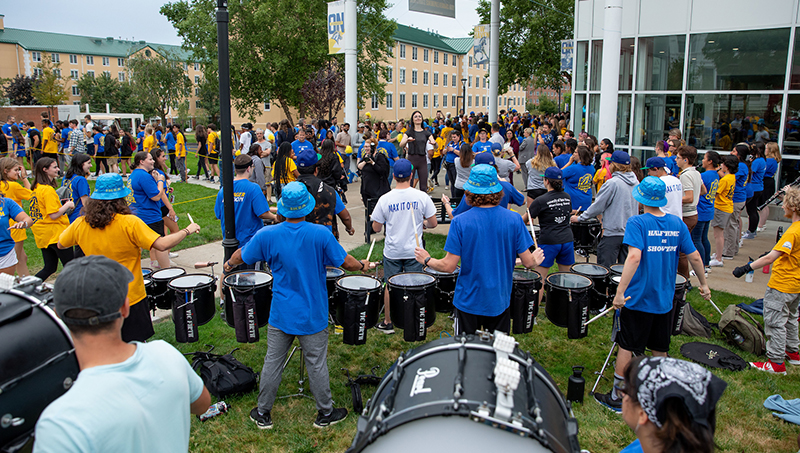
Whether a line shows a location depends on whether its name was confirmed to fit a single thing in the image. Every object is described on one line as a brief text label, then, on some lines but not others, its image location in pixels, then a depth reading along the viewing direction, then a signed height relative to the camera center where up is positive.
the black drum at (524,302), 5.06 -1.51
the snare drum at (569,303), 5.13 -1.54
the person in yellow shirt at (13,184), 6.74 -0.52
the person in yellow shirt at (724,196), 8.33 -0.82
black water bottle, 4.88 -2.23
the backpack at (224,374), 4.94 -2.19
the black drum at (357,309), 4.84 -1.52
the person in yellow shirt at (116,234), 4.37 -0.75
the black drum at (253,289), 4.86 -1.34
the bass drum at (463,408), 2.31 -1.22
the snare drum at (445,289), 5.29 -1.46
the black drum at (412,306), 4.91 -1.51
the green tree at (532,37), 34.19 +7.13
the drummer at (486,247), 4.29 -0.83
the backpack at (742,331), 5.80 -2.07
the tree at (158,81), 52.88 +6.35
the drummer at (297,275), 4.25 -1.06
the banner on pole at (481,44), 20.19 +3.80
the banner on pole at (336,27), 14.02 +3.15
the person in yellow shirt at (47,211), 6.82 -0.87
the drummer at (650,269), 4.51 -1.06
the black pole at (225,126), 5.69 +0.19
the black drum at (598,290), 5.46 -1.49
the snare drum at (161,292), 5.32 -1.48
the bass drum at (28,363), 2.13 -0.94
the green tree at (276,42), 32.59 +6.47
